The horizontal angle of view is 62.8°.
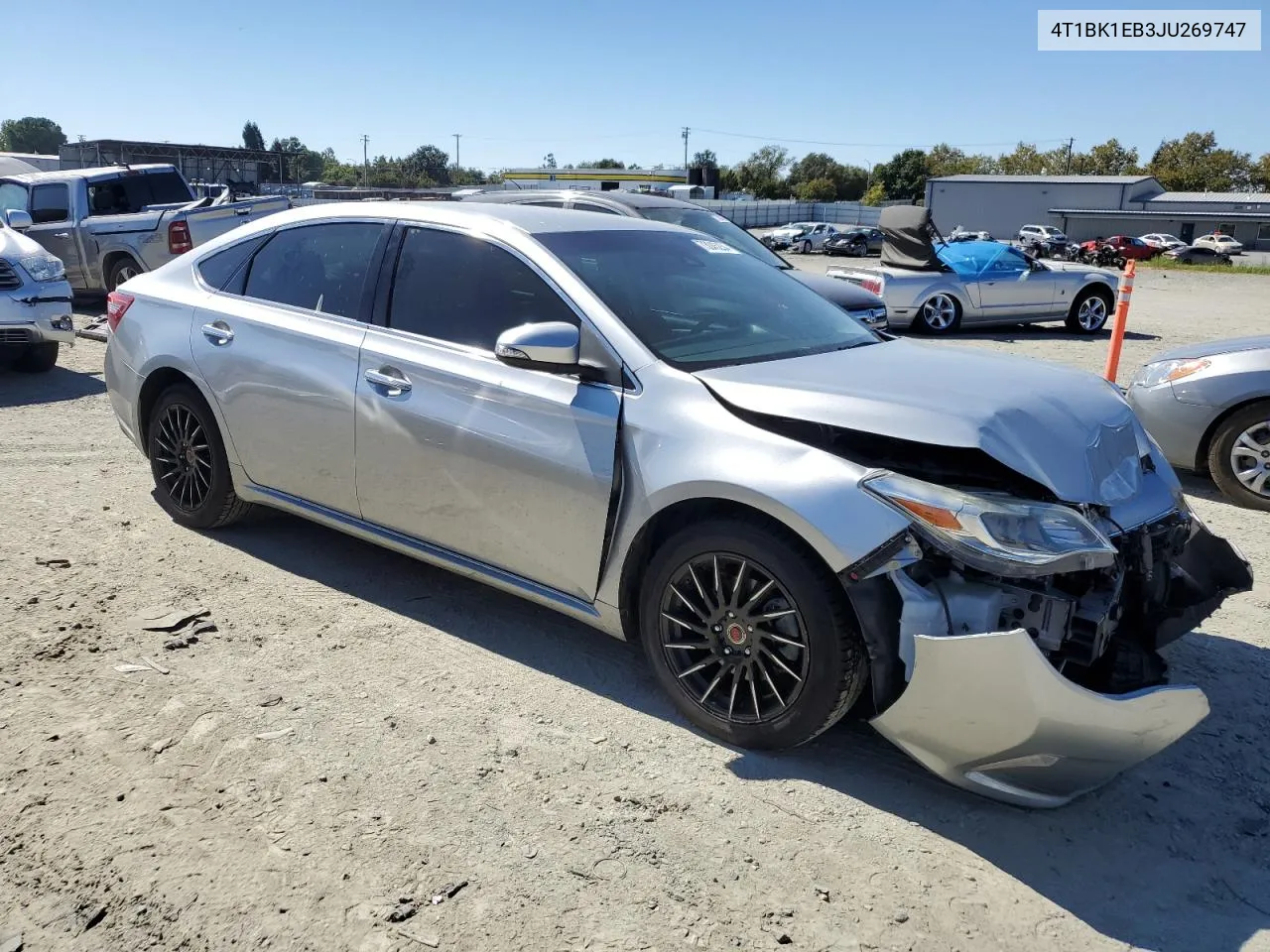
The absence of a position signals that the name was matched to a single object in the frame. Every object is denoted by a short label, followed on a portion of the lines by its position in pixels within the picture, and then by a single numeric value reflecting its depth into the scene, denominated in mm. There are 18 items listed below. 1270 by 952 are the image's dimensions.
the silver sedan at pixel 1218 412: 6281
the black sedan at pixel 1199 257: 45312
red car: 46753
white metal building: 72938
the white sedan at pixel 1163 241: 52162
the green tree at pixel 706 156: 149925
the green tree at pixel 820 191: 111562
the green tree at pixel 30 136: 151375
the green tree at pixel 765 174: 117500
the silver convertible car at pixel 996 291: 14125
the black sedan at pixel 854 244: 43531
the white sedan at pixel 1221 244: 50094
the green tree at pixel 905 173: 114812
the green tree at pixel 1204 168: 100562
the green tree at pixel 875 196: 103156
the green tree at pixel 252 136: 141375
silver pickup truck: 13070
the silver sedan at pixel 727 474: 2916
